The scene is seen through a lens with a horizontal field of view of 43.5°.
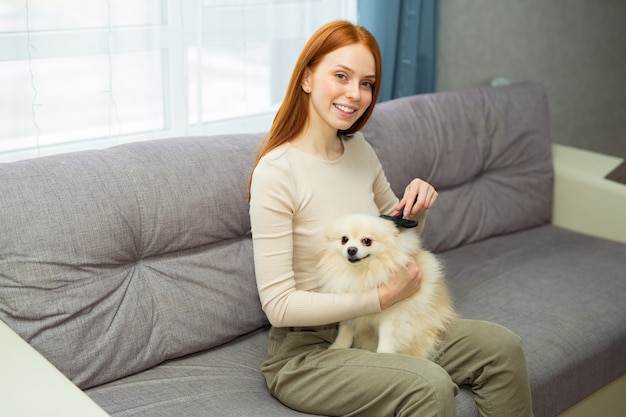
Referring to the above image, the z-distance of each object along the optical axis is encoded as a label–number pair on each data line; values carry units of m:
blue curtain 2.85
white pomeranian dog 1.77
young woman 1.69
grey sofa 1.75
